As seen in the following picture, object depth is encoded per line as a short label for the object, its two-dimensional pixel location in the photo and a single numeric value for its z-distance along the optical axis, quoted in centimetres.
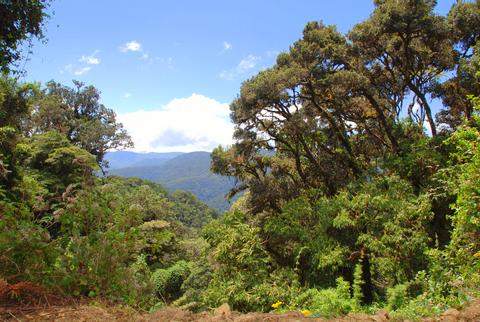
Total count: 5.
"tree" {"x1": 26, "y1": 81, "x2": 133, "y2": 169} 2978
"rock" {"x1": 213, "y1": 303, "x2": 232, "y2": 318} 320
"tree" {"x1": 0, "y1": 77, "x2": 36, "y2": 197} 1414
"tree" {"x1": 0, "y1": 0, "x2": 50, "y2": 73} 564
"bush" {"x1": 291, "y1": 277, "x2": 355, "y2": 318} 413
